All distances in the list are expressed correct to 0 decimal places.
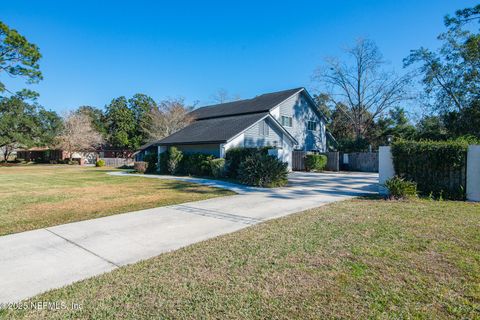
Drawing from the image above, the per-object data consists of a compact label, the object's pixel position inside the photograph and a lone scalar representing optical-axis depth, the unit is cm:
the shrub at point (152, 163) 2327
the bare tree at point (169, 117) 3441
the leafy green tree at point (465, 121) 2233
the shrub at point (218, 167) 1755
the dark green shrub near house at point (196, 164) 1872
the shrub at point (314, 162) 2286
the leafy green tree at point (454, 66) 2267
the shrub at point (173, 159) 2086
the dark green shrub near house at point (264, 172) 1267
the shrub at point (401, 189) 875
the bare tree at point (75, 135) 4341
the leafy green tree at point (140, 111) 4938
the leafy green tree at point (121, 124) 4953
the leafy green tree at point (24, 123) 3691
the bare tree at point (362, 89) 2961
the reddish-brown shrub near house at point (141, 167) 2300
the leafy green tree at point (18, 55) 2788
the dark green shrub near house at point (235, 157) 1696
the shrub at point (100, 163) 3455
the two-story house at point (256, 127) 2011
